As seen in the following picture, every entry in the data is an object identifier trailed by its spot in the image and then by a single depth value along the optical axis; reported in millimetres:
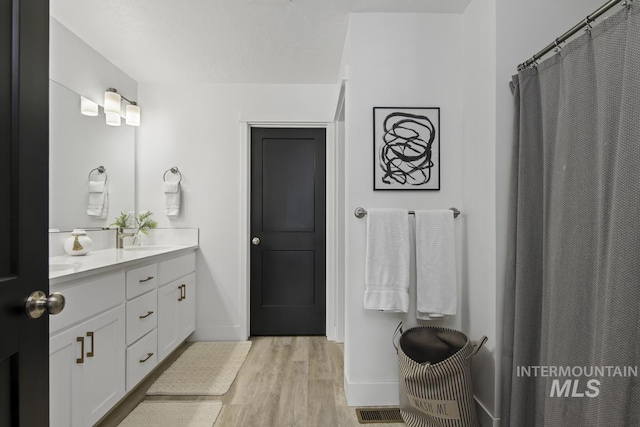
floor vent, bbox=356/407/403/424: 2038
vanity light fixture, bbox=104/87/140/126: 2855
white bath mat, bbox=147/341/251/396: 2391
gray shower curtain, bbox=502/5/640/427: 1110
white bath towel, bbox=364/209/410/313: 2109
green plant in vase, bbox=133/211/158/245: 3082
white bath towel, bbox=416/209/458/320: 2102
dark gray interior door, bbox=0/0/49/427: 809
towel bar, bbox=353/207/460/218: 2164
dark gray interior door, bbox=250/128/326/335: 3465
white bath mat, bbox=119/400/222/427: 2004
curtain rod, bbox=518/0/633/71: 1197
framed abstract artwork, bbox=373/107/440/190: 2223
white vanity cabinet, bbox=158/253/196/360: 2609
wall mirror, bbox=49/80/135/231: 2367
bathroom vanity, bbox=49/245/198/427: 1577
